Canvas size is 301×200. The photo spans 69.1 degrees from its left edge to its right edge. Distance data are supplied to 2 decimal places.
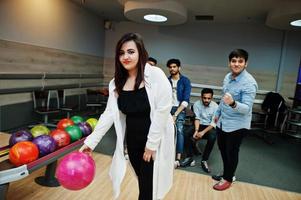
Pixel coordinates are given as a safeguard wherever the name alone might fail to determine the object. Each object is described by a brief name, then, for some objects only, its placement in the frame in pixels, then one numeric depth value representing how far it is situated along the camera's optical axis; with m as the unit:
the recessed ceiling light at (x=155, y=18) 4.79
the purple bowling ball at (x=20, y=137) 1.94
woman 1.35
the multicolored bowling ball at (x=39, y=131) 2.14
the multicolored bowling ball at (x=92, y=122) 2.65
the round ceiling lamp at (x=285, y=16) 3.93
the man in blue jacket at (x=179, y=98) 2.92
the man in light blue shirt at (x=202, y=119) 3.15
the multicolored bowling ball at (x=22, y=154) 1.67
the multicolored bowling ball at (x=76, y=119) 2.67
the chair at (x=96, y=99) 5.68
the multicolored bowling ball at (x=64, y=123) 2.40
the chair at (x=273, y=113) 5.24
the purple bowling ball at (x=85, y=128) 2.46
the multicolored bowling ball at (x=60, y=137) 2.07
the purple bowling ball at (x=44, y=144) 1.87
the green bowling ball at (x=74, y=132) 2.25
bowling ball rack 1.56
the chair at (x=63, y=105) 4.50
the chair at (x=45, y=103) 4.09
